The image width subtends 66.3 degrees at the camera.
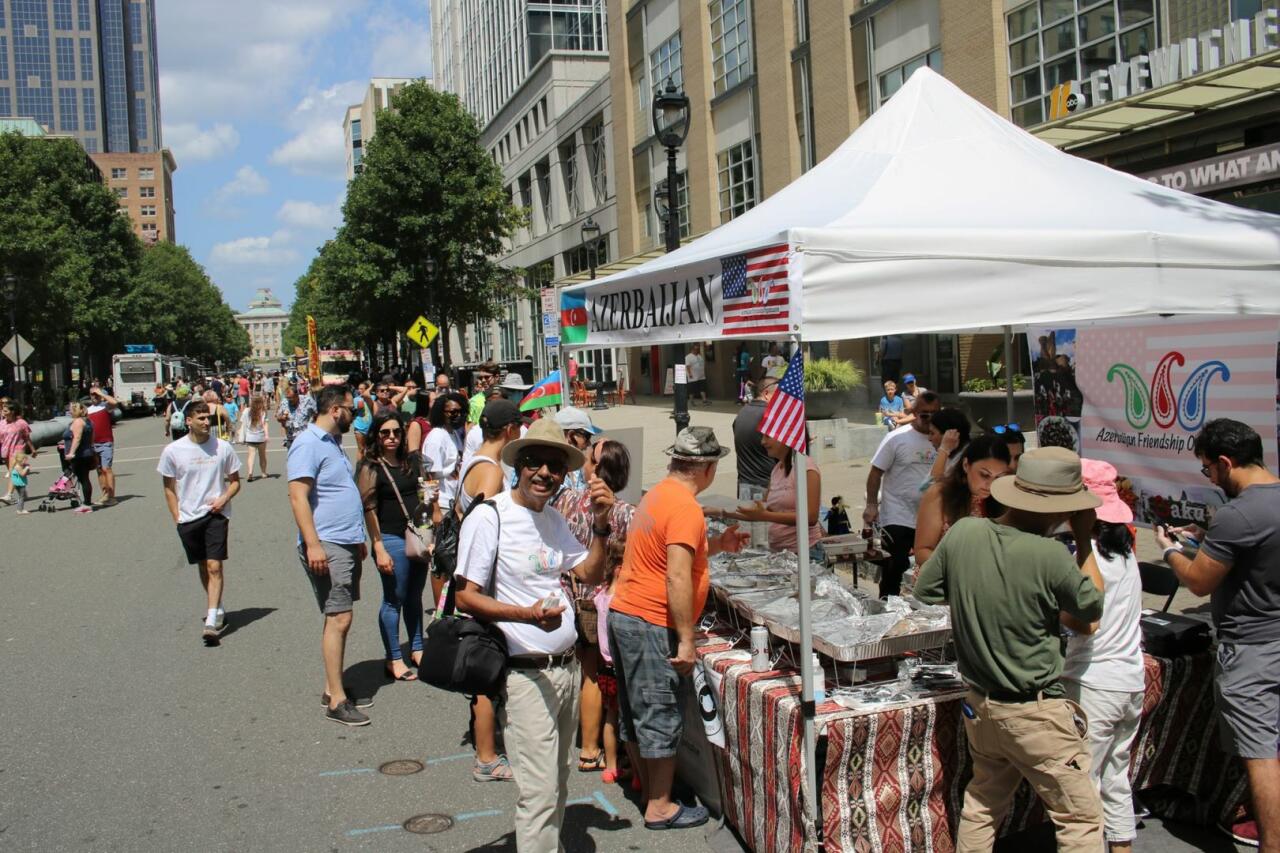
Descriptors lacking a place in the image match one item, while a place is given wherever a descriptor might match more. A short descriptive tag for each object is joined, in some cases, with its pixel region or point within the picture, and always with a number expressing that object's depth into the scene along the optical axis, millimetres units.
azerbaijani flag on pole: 7430
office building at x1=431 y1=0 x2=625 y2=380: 44594
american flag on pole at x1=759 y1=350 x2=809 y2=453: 4047
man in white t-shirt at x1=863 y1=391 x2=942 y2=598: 6320
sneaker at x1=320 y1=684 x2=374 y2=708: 6161
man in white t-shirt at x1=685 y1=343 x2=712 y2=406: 28375
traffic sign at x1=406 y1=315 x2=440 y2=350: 24030
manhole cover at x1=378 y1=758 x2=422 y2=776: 5180
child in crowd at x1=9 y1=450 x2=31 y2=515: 16031
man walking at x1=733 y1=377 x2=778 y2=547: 7449
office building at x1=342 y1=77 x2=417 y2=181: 142875
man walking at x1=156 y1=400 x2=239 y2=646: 7703
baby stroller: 16141
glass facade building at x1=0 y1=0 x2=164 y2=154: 178500
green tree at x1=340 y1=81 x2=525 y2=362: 37250
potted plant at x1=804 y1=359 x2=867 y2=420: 18031
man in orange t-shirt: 4059
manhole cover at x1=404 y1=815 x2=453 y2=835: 4520
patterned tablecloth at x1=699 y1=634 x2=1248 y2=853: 3820
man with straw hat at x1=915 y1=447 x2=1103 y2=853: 3348
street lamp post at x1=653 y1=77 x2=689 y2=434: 11594
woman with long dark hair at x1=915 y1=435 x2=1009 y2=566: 4551
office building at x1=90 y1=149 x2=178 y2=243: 156875
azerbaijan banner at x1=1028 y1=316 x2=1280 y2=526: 6109
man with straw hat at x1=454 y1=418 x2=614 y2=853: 3633
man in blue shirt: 5785
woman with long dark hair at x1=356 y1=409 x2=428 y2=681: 6473
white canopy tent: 4121
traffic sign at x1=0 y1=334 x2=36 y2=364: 28562
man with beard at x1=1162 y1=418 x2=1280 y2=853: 3734
